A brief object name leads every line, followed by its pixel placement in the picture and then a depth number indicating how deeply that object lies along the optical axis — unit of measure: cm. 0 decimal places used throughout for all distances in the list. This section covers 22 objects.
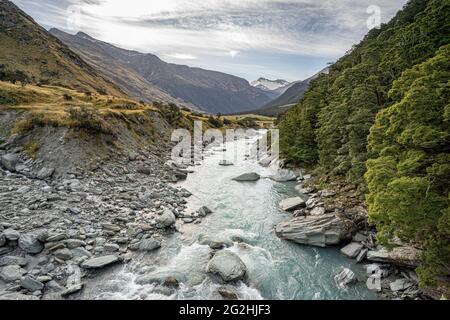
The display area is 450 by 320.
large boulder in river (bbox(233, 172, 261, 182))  3981
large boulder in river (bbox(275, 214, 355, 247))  2102
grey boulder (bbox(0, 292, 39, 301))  1298
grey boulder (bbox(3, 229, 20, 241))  1706
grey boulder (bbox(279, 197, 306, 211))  2812
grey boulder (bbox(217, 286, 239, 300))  1495
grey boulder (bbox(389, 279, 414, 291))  1565
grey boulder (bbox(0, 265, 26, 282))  1442
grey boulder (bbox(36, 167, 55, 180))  2678
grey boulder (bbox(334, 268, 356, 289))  1665
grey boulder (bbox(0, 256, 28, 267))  1553
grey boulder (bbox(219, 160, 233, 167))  5044
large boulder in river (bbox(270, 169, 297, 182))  4020
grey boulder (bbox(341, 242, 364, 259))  1945
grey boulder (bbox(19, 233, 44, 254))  1680
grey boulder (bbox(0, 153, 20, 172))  2748
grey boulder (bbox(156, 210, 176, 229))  2263
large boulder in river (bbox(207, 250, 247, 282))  1638
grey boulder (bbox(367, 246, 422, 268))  1641
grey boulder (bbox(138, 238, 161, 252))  1923
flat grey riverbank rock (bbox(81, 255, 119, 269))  1634
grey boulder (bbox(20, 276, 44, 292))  1405
